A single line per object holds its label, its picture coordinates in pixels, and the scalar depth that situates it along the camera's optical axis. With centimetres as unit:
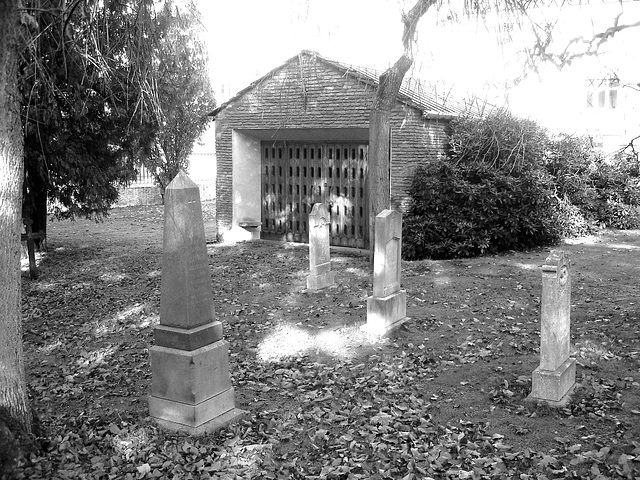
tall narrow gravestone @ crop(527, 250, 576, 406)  648
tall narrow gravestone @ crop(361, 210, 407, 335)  939
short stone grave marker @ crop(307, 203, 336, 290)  1216
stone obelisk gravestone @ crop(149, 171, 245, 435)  617
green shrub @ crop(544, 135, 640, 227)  1738
